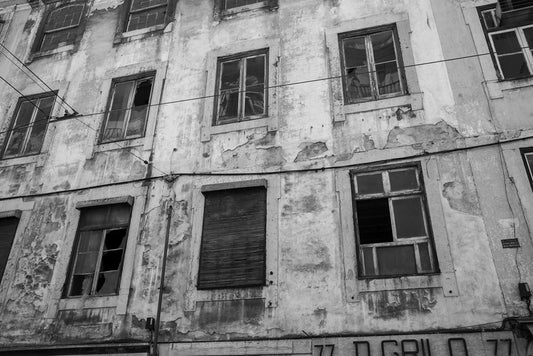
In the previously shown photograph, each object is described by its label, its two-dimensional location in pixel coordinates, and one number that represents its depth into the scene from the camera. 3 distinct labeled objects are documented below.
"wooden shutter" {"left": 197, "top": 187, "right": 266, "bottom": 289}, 7.62
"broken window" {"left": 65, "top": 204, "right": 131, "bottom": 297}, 8.31
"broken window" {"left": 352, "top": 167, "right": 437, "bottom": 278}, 6.98
